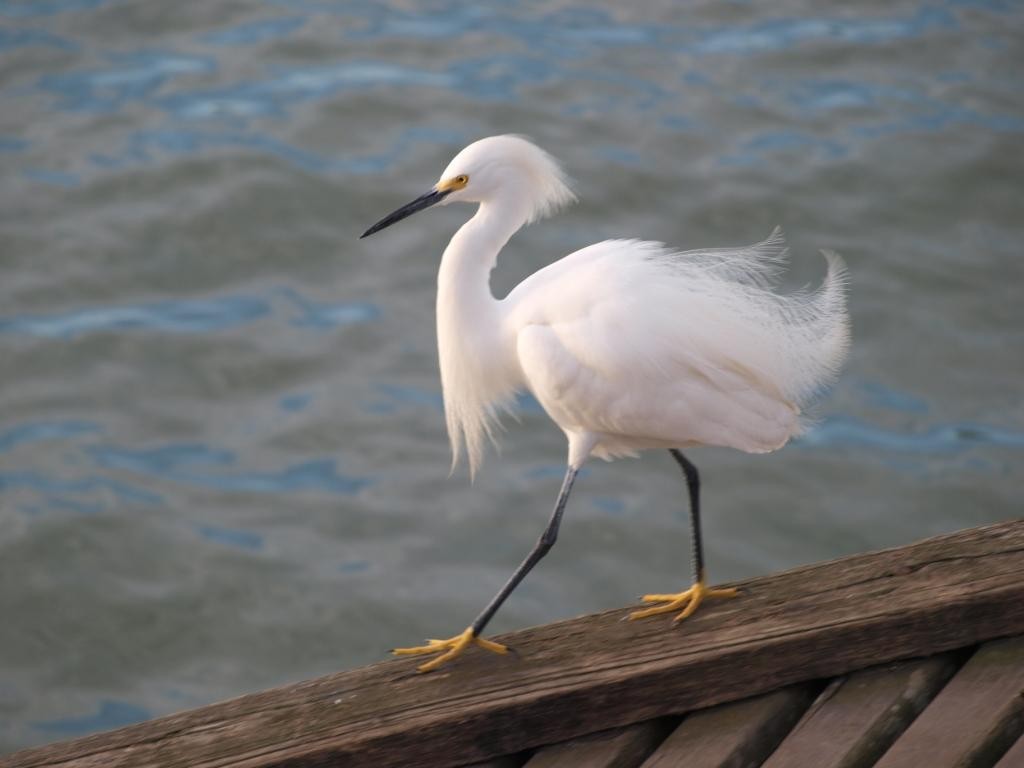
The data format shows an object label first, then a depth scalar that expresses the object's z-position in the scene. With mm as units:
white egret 5711
